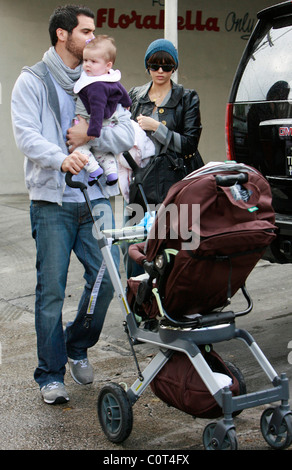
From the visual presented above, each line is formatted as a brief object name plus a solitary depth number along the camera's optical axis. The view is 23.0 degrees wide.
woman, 5.05
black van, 4.80
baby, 4.11
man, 4.19
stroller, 3.25
